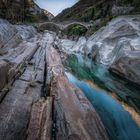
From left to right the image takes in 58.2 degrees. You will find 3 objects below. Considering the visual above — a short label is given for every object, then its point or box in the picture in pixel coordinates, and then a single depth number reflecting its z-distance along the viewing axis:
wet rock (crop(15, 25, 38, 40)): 13.07
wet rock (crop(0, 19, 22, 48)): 7.18
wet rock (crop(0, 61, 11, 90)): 3.17
